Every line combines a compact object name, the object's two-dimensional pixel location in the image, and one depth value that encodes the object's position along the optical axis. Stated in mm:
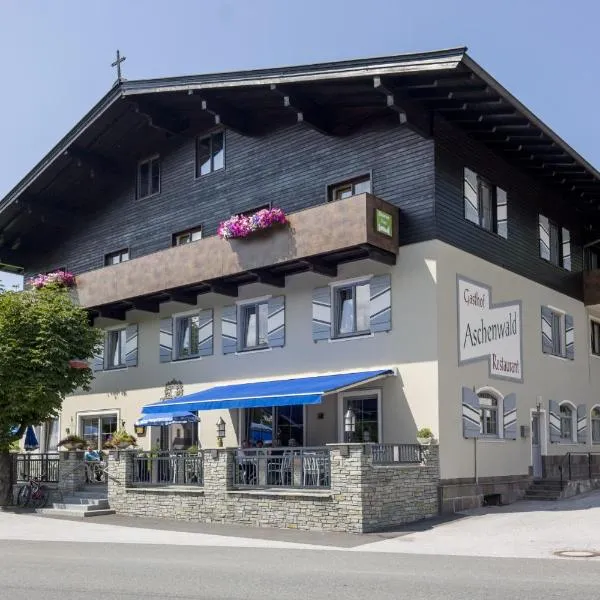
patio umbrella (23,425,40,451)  29359
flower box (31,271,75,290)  26875
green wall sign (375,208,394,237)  19578
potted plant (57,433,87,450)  25016
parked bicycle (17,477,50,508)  23656
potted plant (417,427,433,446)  19188
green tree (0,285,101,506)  22625
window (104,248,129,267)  28056
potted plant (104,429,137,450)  24719
